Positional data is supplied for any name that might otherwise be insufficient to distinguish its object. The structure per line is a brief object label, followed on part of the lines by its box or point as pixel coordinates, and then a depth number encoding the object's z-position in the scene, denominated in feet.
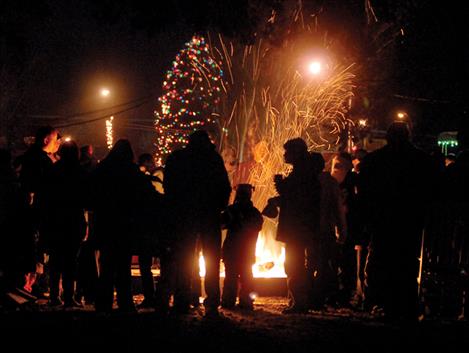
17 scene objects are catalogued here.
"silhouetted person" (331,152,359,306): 38.42
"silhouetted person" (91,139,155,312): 31.76
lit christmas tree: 128.17
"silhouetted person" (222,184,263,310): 35.32
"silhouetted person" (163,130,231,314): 32.22
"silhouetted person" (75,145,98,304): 35.29
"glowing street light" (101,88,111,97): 180.49
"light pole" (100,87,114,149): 189.21
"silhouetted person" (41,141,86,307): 33.14
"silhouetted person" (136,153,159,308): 32.68
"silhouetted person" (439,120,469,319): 31.32
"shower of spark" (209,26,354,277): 50.19
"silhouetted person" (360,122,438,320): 30.31
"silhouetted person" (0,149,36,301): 34.86
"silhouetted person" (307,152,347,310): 35.68
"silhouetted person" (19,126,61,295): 34.40
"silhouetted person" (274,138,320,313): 33.68
